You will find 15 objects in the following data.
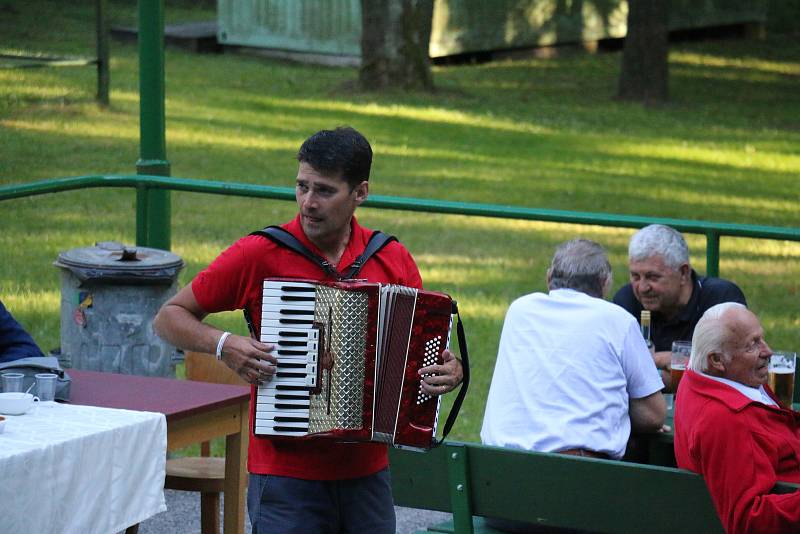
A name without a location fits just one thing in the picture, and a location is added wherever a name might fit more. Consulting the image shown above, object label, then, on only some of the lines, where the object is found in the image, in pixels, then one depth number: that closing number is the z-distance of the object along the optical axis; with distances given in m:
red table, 10.40
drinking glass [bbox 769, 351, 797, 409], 11.31
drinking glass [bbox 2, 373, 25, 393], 9.95
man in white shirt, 10.73
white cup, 9.48
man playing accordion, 8.62
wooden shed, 59.22
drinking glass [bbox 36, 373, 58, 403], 10.02
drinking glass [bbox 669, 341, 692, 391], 11.91
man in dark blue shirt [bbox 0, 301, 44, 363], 10.93
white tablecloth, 8.63
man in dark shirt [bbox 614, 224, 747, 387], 13.26
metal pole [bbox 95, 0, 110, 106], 35.53
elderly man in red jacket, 8.77
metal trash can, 14.37
